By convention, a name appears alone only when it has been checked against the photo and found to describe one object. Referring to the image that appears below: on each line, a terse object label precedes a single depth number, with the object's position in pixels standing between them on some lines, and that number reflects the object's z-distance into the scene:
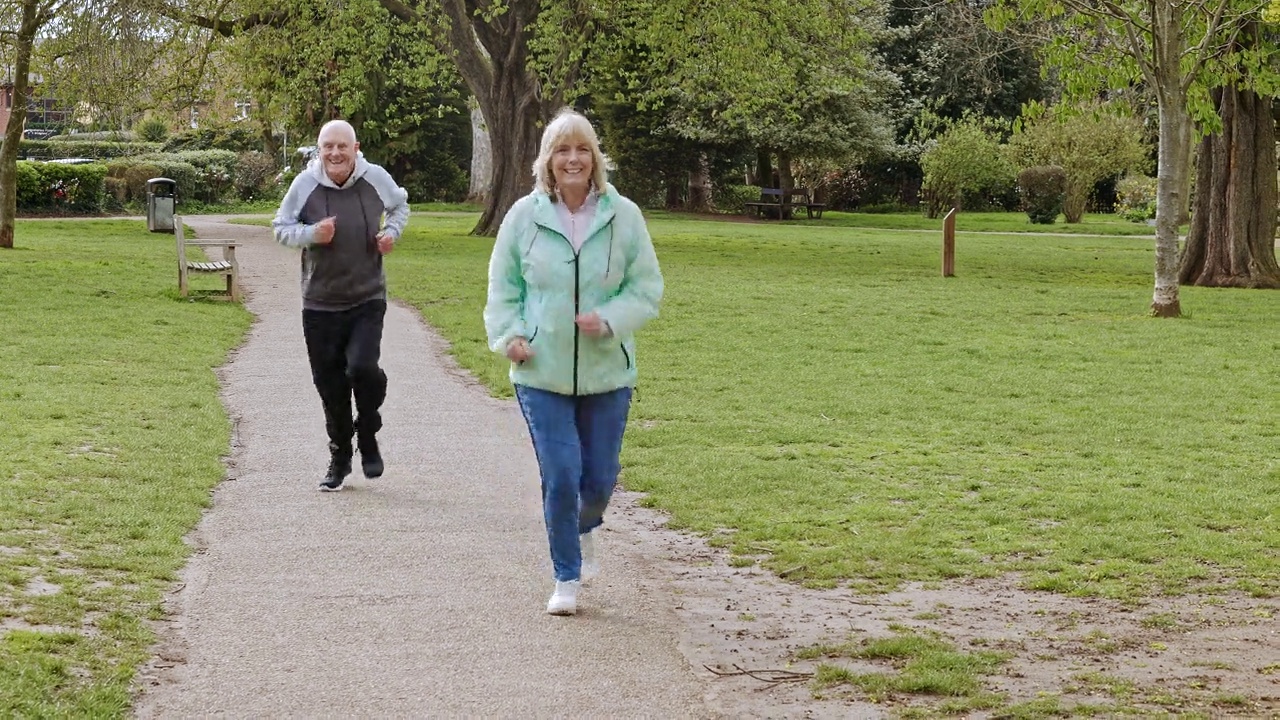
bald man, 8.28
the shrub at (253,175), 50.09
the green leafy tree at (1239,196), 24.33
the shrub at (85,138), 52.97
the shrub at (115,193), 43.28
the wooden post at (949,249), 25.23
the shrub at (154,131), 61.91
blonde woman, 6.03
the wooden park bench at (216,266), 19.64
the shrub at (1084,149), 45.72
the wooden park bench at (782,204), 48.84
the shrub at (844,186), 54.50
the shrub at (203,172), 45.97
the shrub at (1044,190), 45.50
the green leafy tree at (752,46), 27.69
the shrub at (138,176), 43.75
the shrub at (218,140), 57.16
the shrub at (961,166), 48.25
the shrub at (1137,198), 45.75
